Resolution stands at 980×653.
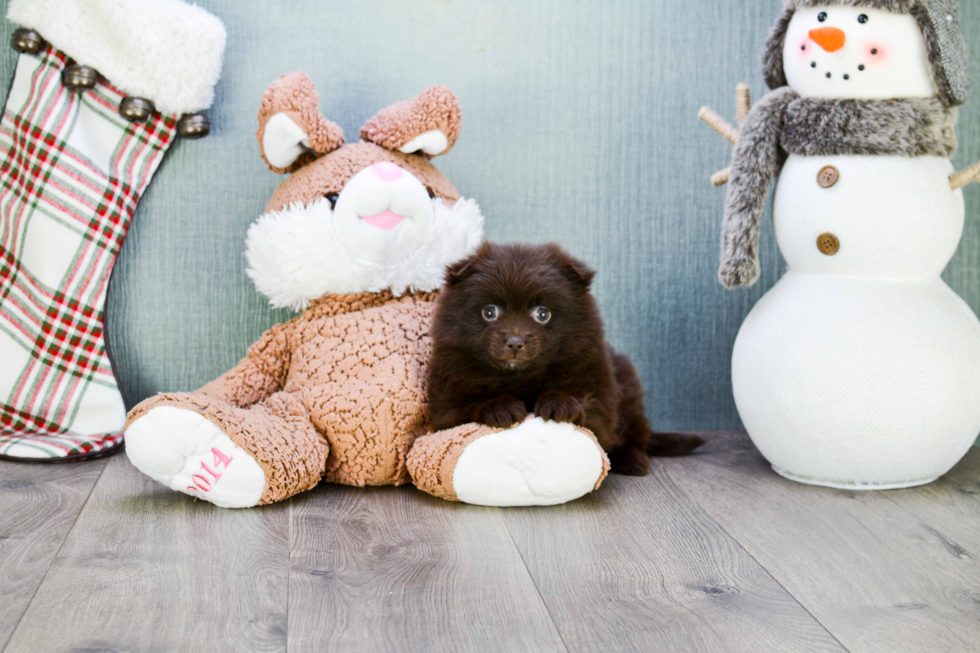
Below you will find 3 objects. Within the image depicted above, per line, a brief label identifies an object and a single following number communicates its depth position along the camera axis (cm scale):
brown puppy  119
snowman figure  127
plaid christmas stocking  145
